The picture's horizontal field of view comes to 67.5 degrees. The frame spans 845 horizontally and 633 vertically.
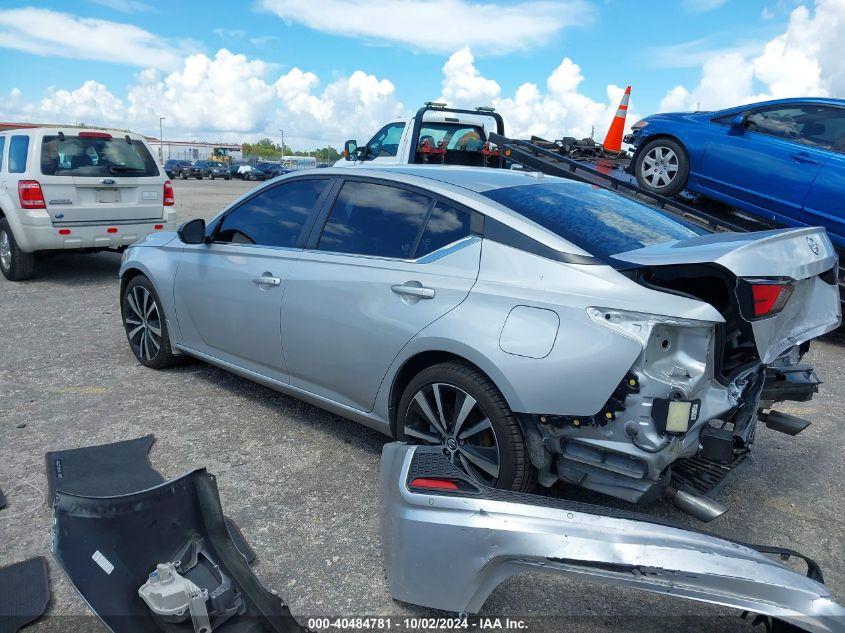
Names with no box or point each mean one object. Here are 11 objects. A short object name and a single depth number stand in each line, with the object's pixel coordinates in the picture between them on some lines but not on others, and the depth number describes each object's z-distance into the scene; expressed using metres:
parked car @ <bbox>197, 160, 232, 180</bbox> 49.47
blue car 6.48
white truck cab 10.87
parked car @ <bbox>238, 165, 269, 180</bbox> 50.06
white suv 7.29
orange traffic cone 11.84
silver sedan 2.41
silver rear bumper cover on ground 1.79
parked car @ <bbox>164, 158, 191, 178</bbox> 46.75
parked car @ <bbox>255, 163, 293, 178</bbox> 53.04
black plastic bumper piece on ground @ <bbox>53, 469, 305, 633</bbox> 2.09
